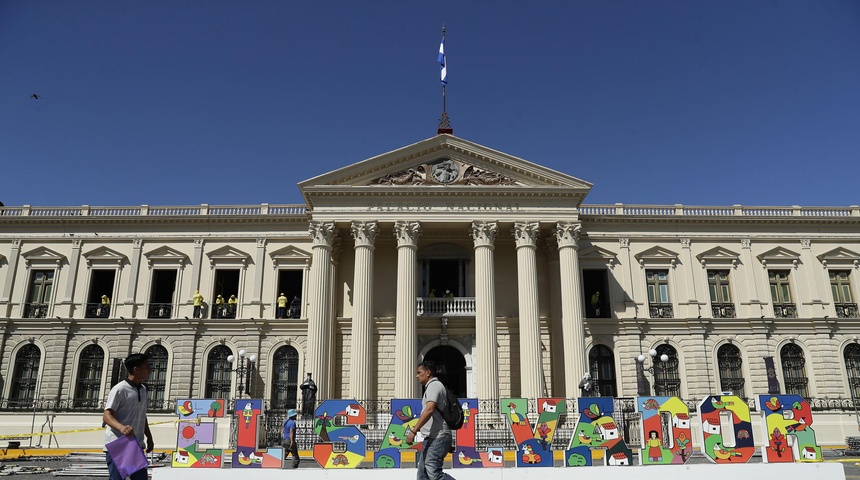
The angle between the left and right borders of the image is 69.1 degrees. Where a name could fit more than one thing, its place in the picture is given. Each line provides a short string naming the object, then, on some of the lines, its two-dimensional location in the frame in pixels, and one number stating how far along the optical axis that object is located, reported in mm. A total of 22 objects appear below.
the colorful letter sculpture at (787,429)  11719
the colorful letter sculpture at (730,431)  11984
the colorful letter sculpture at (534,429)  12031
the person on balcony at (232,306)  29188
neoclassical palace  26375
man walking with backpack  7410
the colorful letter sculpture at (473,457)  11844
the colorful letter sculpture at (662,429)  11812
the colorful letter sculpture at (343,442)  12039
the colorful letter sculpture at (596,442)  11922
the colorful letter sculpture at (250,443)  12391
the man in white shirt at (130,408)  6508
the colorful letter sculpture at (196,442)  12383
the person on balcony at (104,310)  29141
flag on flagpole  31625
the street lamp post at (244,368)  24594
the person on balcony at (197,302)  28781
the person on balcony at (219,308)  29184
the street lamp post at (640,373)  23672
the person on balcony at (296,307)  29109
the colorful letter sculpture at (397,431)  11977
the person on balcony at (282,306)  28812
